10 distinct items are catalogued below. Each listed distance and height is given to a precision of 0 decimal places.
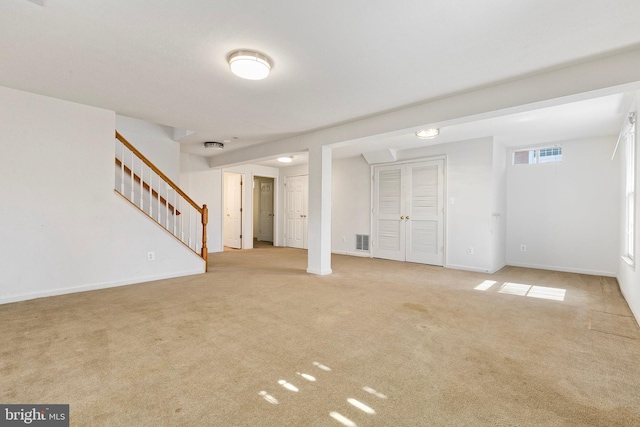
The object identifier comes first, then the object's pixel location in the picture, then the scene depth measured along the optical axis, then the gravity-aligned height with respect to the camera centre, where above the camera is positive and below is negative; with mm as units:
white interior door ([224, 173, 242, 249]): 8289 +129
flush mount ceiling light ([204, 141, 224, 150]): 5798 +1431
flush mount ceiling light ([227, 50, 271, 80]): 2480 +1335
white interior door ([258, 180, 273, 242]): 9969 +87
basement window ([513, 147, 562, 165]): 5480 +1186
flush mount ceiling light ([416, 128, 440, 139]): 4691 +1354
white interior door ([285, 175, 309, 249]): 8406 +105
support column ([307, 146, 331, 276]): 4840 +61
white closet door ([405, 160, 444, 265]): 5844 +38
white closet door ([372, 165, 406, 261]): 6453 +16
